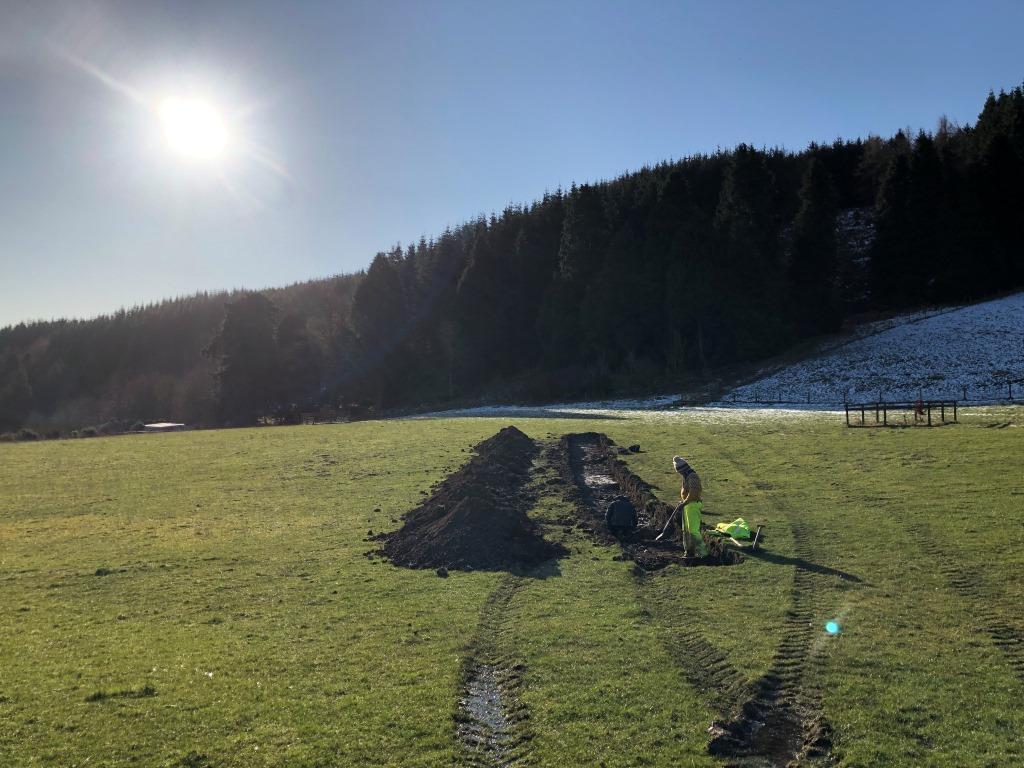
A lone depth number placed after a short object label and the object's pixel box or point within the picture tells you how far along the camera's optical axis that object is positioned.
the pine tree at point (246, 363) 90.50
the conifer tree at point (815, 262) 84.12
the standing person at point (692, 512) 17.16
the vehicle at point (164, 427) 86.45
